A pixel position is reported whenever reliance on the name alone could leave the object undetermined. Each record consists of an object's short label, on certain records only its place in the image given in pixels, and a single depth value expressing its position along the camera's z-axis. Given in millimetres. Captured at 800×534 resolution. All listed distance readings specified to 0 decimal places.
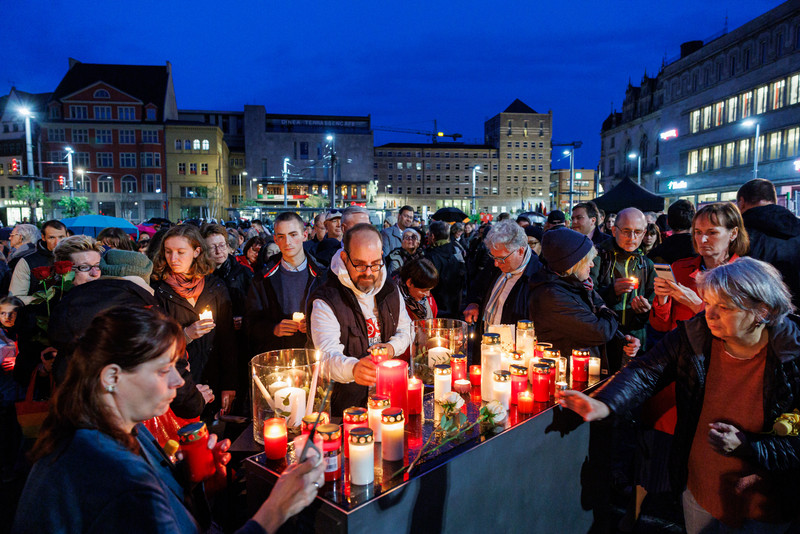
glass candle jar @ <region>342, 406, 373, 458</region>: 2121
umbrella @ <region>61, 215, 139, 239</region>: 9559
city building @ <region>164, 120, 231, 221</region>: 55938
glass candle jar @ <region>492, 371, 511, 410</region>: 2734
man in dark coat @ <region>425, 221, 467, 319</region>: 7379
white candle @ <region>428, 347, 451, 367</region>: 3010
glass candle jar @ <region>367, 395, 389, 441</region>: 2206
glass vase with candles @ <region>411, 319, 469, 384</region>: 3029
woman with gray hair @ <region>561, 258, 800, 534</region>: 2266
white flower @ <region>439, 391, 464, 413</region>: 2354
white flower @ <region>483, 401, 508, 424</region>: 2391
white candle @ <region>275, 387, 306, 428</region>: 2291
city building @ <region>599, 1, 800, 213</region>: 30516
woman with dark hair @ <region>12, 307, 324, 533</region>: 1353
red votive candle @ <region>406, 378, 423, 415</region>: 2586
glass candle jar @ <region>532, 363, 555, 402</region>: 2797
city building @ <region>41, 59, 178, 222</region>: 53469
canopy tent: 13031
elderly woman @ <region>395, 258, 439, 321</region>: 4812
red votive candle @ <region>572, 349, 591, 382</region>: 3154
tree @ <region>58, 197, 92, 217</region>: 29156
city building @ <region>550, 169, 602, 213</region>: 105675
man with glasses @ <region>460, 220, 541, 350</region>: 4277
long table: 1877
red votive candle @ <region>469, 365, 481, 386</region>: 3075
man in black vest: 3184
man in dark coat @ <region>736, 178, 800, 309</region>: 4277
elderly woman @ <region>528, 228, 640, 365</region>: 3377
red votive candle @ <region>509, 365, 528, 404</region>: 2775
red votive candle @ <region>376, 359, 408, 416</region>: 2391
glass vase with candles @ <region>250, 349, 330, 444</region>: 2297
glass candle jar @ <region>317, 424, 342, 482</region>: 1940
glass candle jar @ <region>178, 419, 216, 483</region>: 2010
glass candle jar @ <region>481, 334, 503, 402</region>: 2843
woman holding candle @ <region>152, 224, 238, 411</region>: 4086
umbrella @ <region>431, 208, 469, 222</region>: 15724
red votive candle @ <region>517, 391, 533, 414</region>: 2688
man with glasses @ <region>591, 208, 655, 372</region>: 4629
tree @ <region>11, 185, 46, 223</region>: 35000
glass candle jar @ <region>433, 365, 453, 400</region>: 2699
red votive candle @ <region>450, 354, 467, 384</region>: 2945
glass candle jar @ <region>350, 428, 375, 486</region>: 1907
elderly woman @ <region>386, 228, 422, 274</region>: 7212
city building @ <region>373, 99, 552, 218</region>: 96188
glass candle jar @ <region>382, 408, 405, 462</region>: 2092
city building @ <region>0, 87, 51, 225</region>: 55484
